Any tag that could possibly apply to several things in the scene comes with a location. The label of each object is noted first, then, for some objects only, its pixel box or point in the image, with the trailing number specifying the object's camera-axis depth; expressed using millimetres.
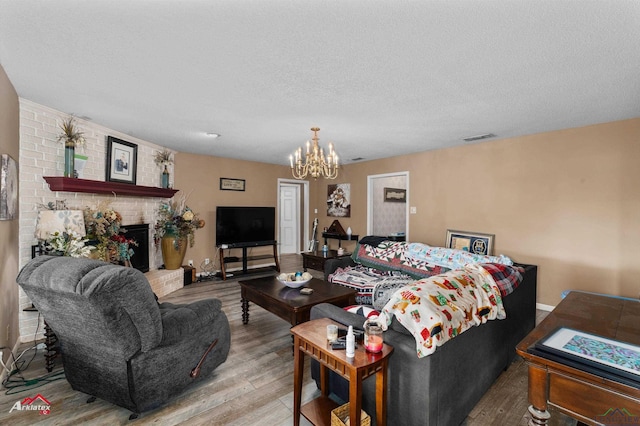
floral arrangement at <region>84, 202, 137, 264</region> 3060
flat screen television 5336
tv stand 5214
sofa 1434
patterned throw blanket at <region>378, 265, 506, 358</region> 1425
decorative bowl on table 2943
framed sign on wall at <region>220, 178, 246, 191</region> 5703
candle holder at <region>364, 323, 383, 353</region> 1401
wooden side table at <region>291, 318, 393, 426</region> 1308
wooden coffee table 2506
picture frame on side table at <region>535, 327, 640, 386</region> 879
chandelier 3381
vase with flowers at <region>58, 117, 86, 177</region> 3037
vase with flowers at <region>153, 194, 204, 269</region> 4535
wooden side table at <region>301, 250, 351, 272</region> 4852
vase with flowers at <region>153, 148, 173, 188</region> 4636
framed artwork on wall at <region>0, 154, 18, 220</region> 2096
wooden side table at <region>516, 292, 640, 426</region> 848
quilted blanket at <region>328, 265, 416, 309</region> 3116
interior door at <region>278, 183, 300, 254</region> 7211
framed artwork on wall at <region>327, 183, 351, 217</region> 6457
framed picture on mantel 3719
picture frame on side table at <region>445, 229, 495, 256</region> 4184
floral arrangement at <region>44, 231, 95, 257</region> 2451
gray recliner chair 1557
